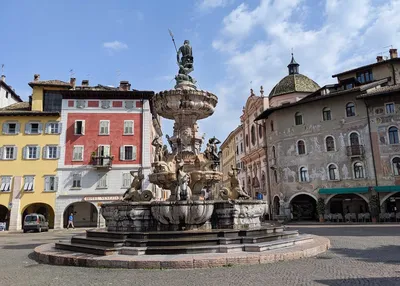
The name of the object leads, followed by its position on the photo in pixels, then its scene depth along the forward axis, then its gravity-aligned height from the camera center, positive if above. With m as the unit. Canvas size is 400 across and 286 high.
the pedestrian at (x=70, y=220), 33.81 -0.71
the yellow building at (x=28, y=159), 35.66 +5.69
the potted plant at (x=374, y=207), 30.67 -0.25
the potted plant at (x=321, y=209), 33.59 -0.32
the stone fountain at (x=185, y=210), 9.96 +0.00
